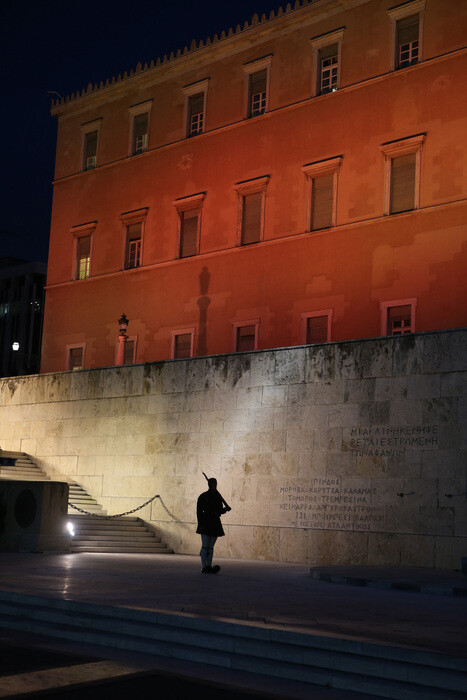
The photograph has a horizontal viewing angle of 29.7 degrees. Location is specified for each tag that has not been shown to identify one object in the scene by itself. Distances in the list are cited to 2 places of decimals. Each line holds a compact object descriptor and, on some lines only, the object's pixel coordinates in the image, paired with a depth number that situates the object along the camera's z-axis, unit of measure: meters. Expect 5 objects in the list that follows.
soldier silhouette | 15.27
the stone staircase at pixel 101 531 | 19.81
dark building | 81.25
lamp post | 26.45
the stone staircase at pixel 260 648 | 7.31
